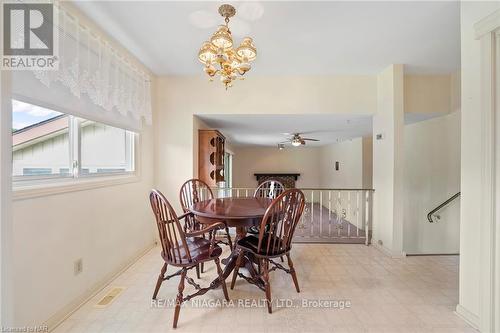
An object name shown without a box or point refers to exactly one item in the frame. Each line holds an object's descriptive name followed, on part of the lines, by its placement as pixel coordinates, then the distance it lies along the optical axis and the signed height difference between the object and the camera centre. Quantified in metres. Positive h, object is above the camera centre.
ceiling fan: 5.40 +0.64
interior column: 2.89 +0.06
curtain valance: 1.60 +0.71
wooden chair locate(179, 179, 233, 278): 2.45 -0.43
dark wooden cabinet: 3.59 +0.14
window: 1.54 +0.16
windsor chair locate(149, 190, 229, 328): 1.64 -0.66
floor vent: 1.89 -1.17
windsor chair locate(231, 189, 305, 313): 1.79 -0.59
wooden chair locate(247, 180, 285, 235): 2.97 -0.34
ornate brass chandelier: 1.62 +0.84
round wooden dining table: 1.85 -0.41
